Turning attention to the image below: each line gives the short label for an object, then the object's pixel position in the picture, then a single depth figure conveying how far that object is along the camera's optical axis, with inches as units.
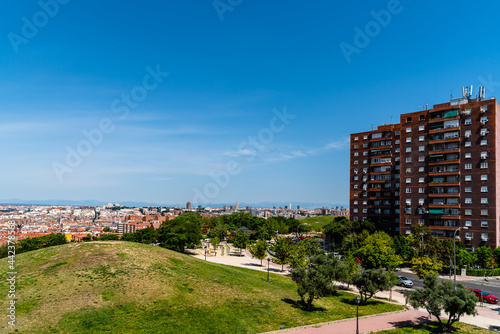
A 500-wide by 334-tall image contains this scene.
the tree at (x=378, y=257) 1861.5
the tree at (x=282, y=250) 2364.7
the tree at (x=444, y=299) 1106.7
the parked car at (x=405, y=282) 1982.0
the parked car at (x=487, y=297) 1616.1
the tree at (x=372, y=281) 1466.5
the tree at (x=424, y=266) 1839.6
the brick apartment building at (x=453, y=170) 2748.5
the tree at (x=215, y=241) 3312.0
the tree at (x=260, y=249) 2586.1
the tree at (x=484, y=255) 2501.2
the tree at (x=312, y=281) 1365.7
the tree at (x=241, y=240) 3403.1
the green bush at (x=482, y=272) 2369.6
